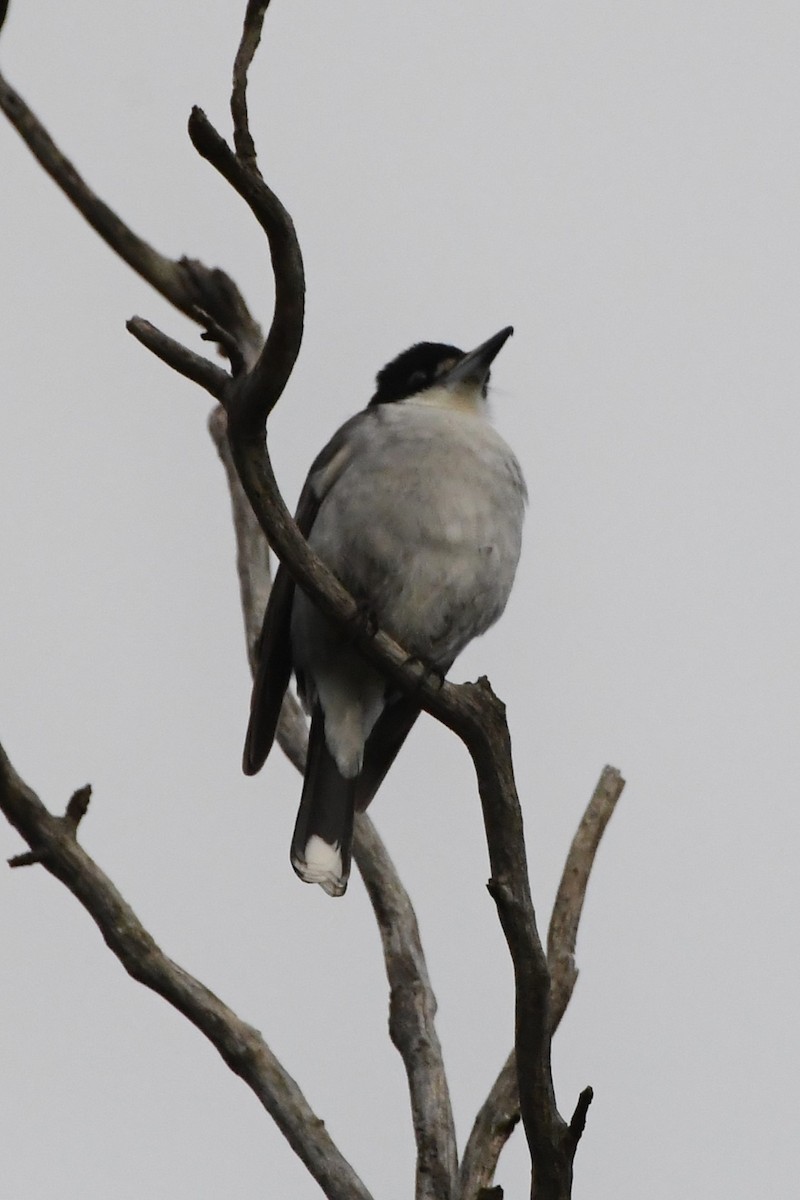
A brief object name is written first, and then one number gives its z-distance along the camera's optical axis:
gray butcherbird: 9.71
